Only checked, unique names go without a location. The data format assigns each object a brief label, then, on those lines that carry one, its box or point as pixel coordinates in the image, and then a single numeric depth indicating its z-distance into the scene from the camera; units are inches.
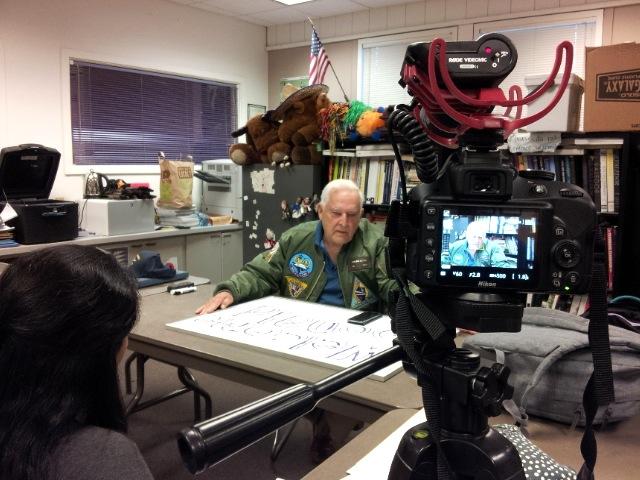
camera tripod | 25.0
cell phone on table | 74.3
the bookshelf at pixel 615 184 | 115.5
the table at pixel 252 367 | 55.1
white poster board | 63.5
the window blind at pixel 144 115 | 167.8
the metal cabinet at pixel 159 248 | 155.4
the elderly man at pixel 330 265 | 91.8
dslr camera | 25.2
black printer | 133.6
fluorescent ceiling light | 182.4
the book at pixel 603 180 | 119.0
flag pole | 197.6
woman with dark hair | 31.7
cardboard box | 109.2
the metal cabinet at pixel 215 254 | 177.6
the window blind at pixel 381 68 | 188.7
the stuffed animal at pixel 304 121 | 160.6
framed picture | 215.9
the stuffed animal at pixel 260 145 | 167.8
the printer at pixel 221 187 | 187.0
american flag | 176.2
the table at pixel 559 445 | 42.3
